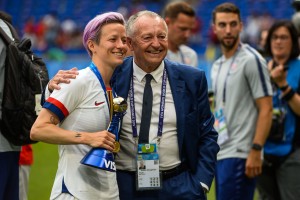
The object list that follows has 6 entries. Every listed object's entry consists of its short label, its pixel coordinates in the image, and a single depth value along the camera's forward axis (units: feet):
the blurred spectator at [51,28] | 139.03
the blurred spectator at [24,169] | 28.81
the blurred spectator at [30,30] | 141.51
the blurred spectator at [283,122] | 31.13
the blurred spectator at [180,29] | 35.49
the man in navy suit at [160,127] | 21.43
